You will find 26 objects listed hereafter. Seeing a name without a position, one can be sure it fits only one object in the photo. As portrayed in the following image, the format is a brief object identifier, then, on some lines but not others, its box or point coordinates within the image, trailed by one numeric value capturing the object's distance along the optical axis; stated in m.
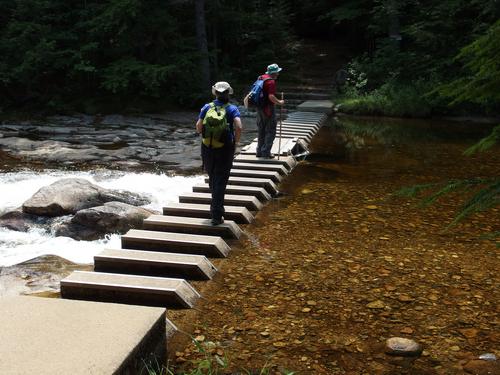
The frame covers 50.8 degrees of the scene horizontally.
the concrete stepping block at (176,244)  6.58
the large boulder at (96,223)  7.94
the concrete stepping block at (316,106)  21.45
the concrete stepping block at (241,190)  9.25
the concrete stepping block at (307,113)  20.12
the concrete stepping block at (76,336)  3.45
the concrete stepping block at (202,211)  7.90
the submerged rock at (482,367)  4.20
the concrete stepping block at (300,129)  16.45
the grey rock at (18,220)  8.42
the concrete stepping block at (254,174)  10.36
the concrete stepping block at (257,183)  9.76
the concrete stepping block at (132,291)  5.23
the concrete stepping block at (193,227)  7.26
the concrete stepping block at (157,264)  5.93
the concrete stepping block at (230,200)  8.59
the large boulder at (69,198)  8.81
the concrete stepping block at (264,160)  11.43
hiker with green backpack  6.76
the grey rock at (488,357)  4.37
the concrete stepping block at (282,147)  12.39
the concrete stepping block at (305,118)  19.03
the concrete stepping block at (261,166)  10.92
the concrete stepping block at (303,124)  17.27
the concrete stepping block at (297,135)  15.25
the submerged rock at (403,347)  4.46
